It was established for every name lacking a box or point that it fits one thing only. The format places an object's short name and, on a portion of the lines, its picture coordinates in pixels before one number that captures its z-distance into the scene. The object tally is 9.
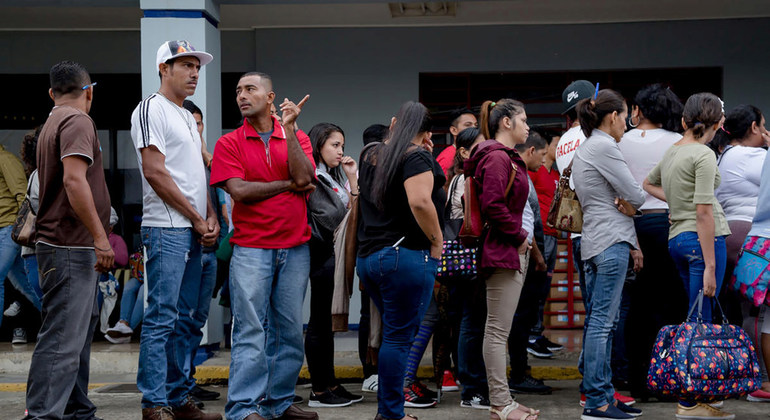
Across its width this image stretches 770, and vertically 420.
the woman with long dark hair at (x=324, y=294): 6.01
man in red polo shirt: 5.08
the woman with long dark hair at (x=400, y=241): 4.99
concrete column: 7.38
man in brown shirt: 4.75
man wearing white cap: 5.05
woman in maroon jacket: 5.27
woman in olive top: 5.50
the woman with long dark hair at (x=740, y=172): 6.19
